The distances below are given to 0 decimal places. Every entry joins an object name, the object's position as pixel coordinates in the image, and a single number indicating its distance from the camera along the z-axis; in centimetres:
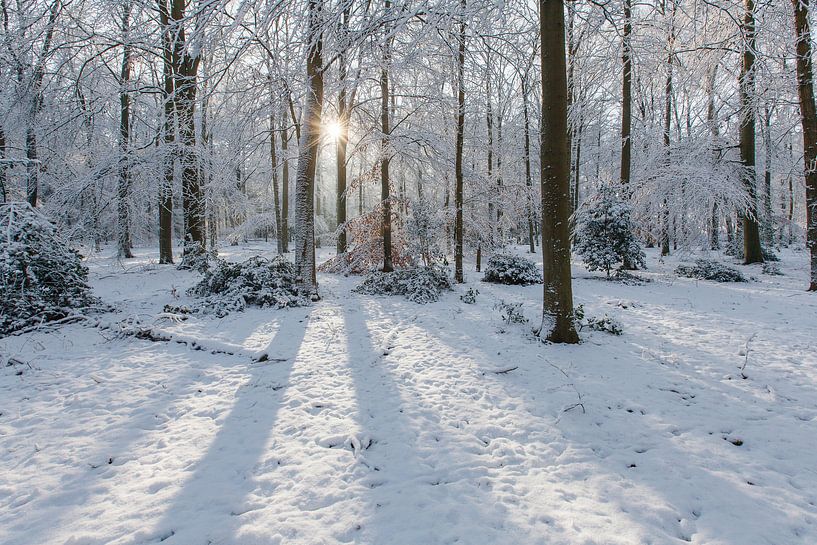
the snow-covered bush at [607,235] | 1132
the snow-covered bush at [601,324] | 596
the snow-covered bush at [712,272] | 1073
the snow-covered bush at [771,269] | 1161
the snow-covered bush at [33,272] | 570
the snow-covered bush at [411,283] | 927
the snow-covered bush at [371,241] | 1123
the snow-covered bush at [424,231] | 1162
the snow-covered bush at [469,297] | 861
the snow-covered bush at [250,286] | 799
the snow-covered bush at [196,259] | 1078
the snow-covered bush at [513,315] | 650
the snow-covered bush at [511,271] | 1149
